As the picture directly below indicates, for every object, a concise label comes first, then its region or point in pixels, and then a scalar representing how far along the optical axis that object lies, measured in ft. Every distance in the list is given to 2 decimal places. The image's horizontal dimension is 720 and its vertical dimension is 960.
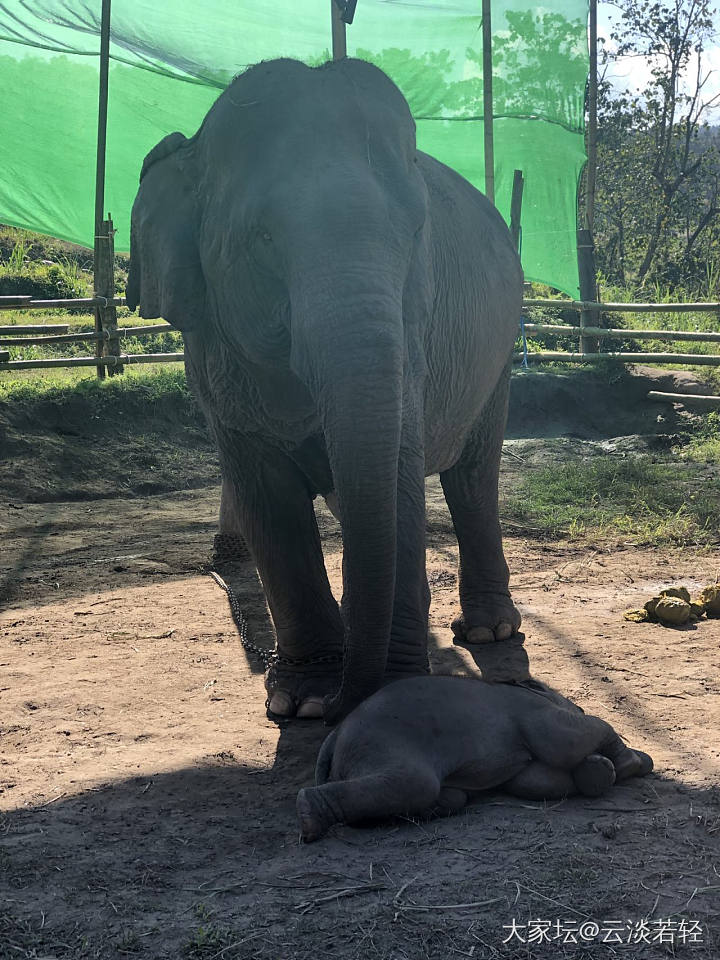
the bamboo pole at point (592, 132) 38.93
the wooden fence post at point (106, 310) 36.17
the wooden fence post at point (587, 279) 42.01
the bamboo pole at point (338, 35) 29.14
